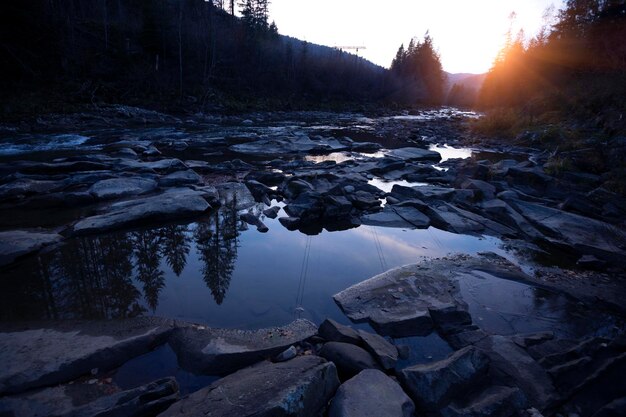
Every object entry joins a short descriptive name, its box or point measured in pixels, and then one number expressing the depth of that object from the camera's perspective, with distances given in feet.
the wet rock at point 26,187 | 22.84
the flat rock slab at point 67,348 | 8.71
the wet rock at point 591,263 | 17.69
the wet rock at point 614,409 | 7.73
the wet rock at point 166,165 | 32.04
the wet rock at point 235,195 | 24.82
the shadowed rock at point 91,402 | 7.59
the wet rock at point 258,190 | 27.08
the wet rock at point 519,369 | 8.86
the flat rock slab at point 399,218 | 23.06
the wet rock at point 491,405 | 7.80
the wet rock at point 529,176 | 32.46
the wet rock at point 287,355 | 9.83
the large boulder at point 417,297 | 12.23
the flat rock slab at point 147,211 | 18.63
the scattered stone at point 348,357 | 9.46
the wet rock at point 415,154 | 46.01
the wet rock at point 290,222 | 21.93
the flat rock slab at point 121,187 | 23.89
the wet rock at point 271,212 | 23.53
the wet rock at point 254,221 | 21.11
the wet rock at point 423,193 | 27.99
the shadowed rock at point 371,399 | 7.58
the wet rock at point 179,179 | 27.63
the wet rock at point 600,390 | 8.51
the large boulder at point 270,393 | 7.19
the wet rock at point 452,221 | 22.62
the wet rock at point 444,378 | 8.22
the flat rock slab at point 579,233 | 18.99
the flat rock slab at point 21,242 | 14.90
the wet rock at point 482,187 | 28.66
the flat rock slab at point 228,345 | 9.77
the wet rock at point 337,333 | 10.59
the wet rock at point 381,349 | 9.87
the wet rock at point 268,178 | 32.04
